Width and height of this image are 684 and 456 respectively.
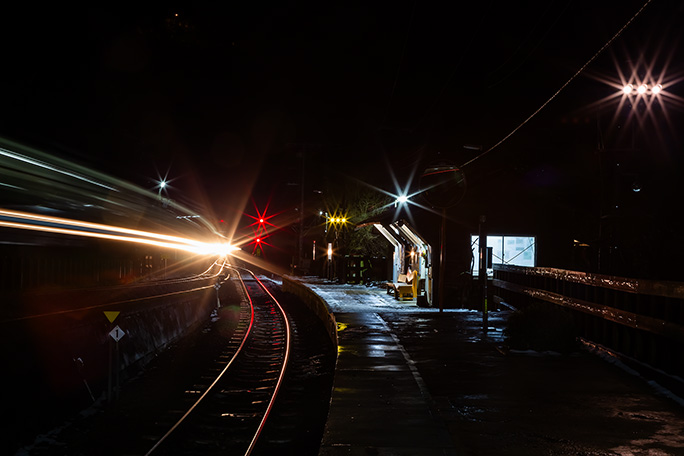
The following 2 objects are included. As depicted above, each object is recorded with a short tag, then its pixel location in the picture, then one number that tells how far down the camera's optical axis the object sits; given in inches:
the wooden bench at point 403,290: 1010.7
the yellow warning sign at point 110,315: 478.0
